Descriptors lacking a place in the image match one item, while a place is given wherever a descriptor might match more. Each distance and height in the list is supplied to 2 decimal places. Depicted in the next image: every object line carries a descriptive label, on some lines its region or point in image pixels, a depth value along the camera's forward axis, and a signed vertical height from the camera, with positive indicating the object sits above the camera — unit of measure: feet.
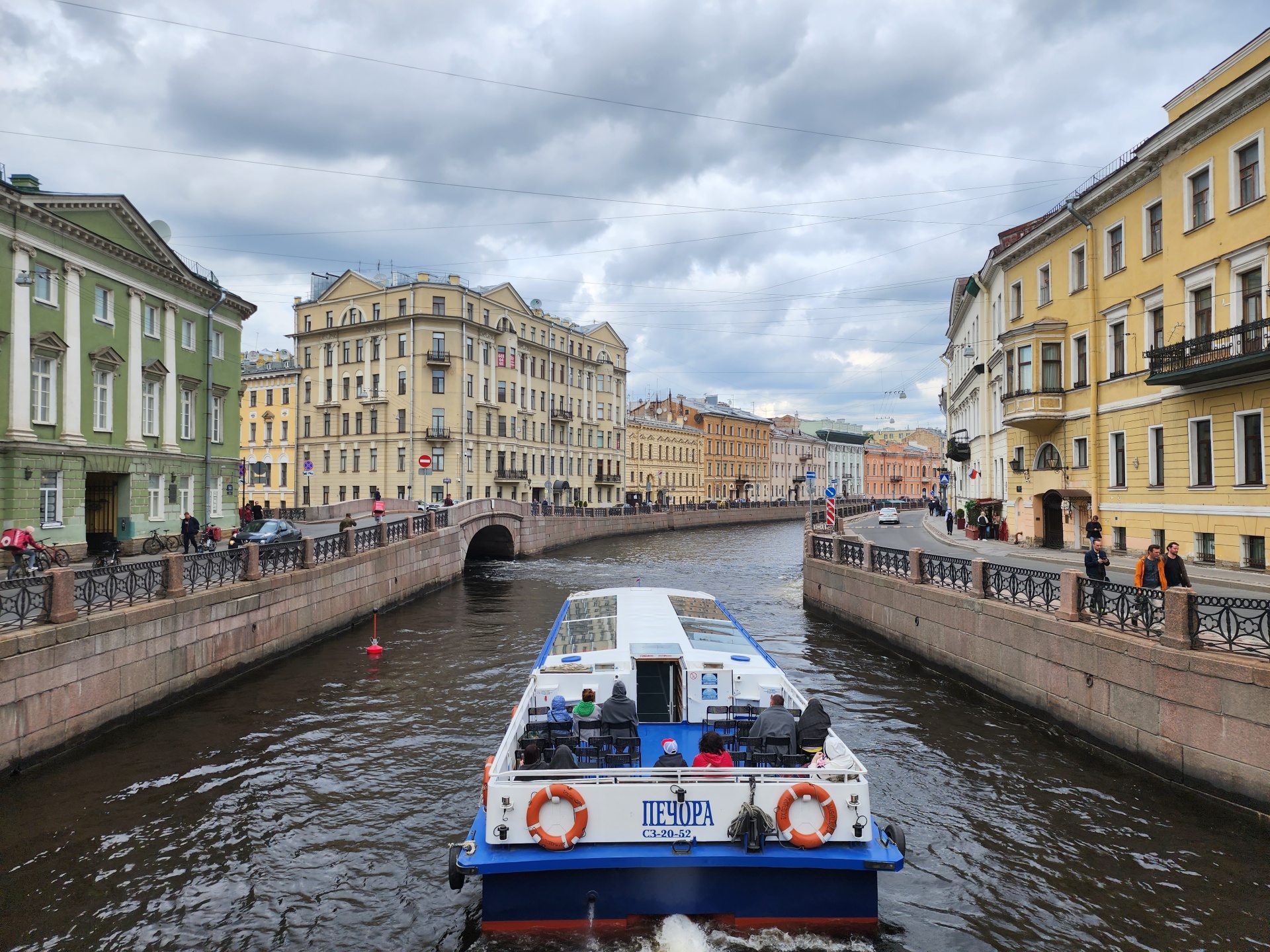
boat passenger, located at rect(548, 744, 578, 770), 24.59 -8.42
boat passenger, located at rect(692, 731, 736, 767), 24.90 -8.47
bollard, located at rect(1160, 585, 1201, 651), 32.07 -5.60
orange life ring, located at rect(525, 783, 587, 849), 22.33 -9.24
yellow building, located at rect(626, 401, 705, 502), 288.30 +13.42
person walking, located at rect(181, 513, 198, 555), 80.12 -3.54
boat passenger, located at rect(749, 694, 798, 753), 27.43 -8.43
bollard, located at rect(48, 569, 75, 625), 36.68 -4.66
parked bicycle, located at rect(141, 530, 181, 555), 82.37 -5.11
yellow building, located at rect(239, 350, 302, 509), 212.64 +18.19
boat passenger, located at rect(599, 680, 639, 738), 28.81 -8.38
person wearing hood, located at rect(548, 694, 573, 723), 30.27 -8.58
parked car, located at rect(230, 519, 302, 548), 88.17 -4.26
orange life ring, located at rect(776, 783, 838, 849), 22.58 -9.34
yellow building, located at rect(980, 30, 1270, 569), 59.41 +13.06
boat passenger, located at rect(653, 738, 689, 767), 24.97 -8.54
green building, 69.72 +13.01
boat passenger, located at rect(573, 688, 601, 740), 29.86 -8.49
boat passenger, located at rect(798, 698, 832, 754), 27.66 -8.51
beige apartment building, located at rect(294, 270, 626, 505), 192.75 +26.47
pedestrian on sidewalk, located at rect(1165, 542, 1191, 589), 39.01 -4.28
